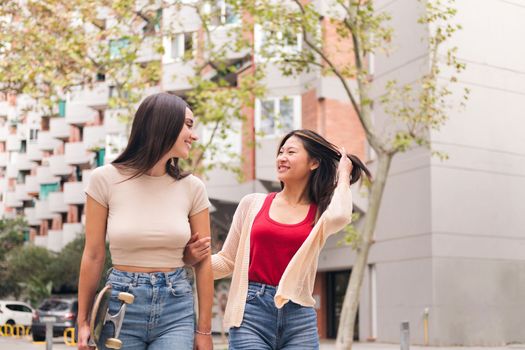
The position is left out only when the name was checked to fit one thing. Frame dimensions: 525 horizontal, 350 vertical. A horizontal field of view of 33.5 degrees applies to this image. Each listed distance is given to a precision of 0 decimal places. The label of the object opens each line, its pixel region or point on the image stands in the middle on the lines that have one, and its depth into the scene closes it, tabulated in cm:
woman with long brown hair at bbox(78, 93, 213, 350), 383
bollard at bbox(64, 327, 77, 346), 2410
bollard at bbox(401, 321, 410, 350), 1203
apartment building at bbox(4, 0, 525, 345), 2438
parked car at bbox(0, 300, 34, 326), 3550
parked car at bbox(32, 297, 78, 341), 2728
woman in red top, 439
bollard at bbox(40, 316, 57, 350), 1571
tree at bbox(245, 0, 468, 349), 1688
